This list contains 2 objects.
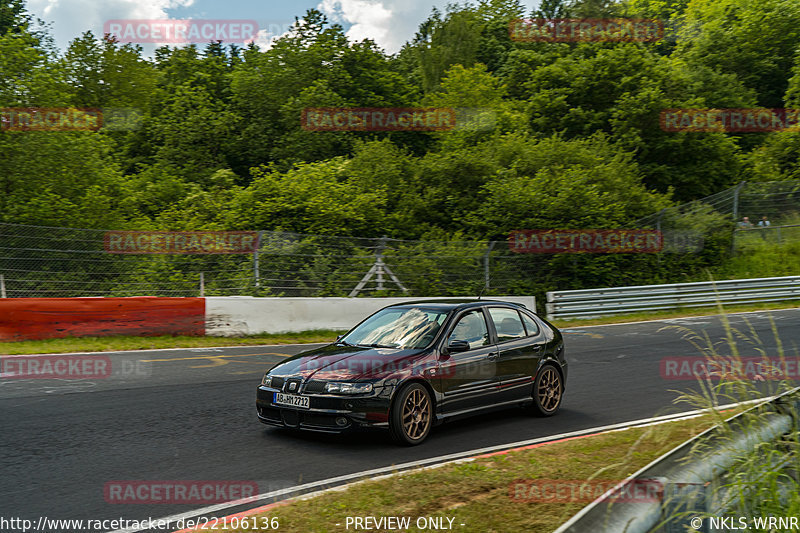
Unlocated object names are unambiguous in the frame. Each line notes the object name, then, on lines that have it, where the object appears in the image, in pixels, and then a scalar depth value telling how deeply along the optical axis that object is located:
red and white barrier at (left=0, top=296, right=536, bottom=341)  14.62
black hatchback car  7.34
